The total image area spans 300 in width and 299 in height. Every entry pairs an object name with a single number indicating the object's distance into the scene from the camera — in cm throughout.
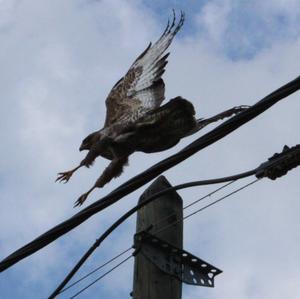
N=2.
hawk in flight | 1448
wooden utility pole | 1232
